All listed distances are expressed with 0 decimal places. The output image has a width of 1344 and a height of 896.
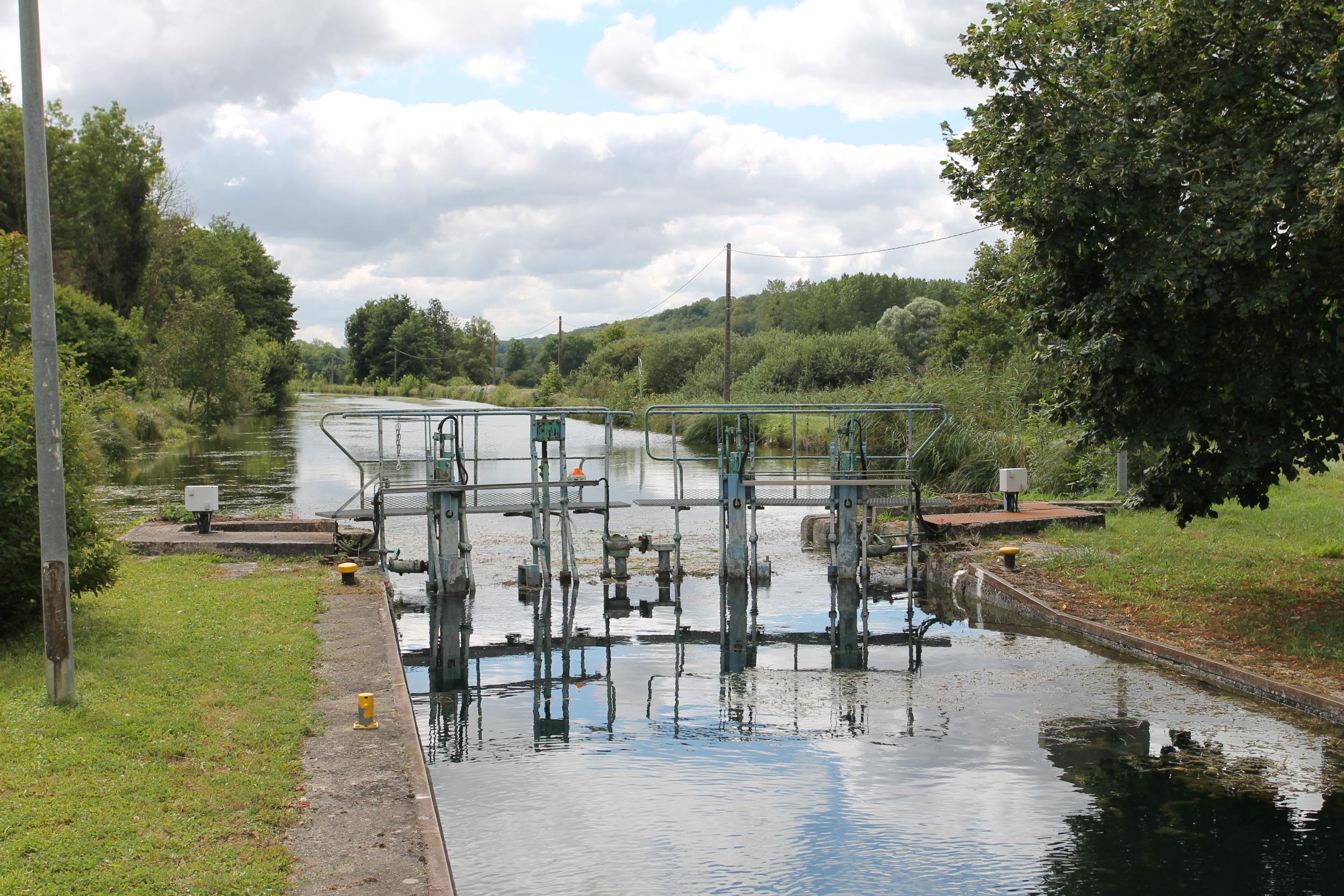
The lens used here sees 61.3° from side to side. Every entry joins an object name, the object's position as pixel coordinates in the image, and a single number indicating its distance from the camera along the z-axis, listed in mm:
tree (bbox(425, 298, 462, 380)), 124438
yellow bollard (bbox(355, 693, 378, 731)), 7508
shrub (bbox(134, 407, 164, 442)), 40781
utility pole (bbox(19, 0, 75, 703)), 7477
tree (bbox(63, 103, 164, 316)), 55812
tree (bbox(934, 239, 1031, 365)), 37781
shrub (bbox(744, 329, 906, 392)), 44812
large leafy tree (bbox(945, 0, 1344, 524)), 9438
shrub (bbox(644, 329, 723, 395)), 61781
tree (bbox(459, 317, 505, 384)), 123500
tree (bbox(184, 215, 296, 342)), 76875
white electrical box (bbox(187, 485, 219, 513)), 15422
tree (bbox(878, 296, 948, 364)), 73438
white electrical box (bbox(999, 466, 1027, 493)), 17844
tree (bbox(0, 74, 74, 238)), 49062
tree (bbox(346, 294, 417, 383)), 130125
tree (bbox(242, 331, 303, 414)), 63219
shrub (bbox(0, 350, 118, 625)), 8969
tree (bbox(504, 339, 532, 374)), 127375
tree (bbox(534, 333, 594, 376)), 130225
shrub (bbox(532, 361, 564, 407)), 74812
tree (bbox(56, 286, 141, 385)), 40844
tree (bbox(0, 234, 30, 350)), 31672
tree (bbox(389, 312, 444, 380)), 125438
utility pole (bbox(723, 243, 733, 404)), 40347
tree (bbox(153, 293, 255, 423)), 47625
